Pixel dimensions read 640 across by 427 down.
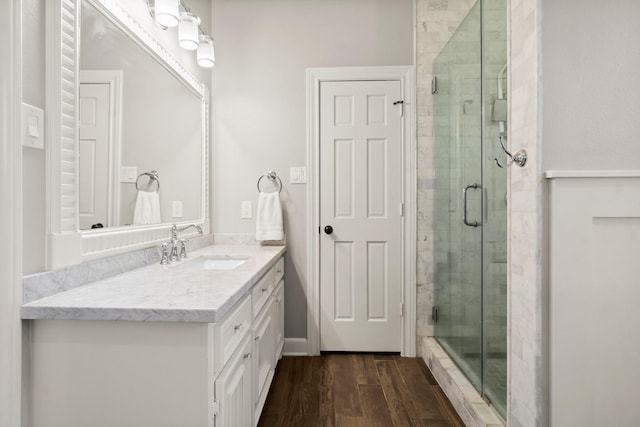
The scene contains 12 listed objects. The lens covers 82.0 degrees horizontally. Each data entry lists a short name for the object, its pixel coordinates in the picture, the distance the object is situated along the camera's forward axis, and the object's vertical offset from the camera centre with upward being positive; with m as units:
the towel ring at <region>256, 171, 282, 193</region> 2.69 +0.23
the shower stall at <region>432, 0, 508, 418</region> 1.65 +0.05
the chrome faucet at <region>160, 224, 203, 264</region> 1.87 -0.21
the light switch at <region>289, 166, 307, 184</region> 2.71 +0.24
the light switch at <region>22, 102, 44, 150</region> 1.06 +0.24
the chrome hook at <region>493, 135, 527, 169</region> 1.35 +0.19
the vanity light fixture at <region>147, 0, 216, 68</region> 1.69 +0.93
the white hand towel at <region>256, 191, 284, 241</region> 2.59 -0.07
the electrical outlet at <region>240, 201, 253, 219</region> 2.73 -0.01
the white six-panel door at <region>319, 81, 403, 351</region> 2.69 -0.05
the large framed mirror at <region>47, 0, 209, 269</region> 1.20 +0.31
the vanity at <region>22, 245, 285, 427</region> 1.04 -0.44
